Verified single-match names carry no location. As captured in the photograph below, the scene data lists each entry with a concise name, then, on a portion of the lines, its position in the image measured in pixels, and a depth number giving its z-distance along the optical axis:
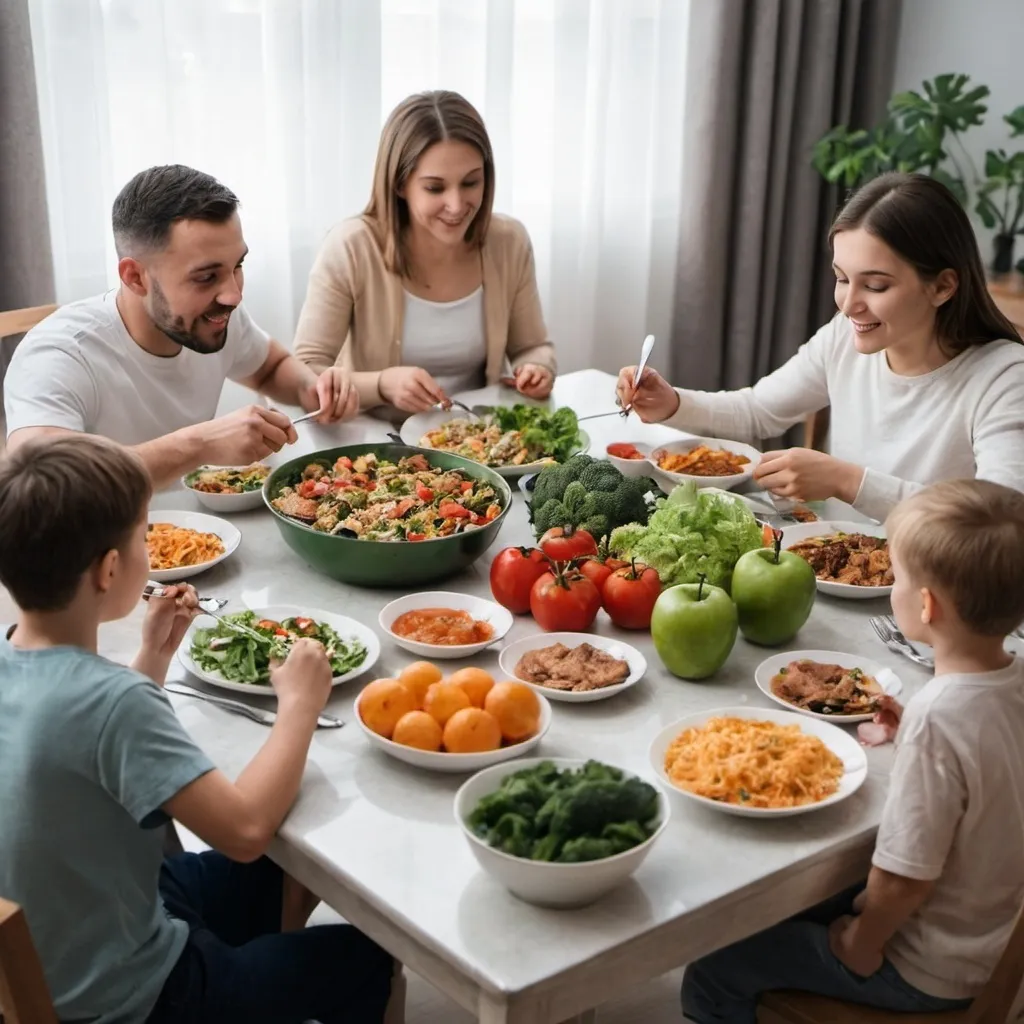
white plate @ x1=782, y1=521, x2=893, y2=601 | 2.13
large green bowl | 1.90
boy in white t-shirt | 1.40
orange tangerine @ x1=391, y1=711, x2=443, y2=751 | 1.47
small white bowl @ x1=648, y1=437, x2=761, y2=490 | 2.38
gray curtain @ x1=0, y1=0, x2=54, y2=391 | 2.85
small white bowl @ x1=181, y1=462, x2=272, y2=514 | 2.22
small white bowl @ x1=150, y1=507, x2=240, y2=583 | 2.08
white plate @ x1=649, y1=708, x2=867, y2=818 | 1.39
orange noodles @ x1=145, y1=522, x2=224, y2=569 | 1.98
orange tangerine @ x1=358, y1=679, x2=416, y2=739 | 1.50
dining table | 1.21
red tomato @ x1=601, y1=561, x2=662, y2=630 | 1.81
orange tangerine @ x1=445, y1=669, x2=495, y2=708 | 1.52
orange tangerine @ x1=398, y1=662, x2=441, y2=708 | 1.54
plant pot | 4.03
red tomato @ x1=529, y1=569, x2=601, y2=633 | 1.79
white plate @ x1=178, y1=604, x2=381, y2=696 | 1.64
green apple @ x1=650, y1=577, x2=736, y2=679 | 1.66
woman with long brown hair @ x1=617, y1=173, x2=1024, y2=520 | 2.18
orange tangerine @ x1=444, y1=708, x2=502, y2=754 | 1.46
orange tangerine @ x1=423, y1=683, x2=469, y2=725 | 1.49
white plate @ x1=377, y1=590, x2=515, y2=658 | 1.73
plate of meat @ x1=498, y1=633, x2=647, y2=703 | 1.64
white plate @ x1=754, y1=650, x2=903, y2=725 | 1.61
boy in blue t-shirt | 1.33
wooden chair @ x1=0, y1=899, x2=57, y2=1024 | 1.16
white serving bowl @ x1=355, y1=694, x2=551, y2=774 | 1.45
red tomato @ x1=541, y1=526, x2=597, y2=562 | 1.93
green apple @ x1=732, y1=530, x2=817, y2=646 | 1.76
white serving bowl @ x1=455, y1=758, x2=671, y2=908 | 1.20
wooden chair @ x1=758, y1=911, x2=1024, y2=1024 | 1.43
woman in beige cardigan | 2.91
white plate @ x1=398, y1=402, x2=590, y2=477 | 2.44
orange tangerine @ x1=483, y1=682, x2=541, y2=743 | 1.49
